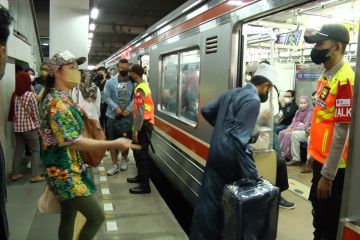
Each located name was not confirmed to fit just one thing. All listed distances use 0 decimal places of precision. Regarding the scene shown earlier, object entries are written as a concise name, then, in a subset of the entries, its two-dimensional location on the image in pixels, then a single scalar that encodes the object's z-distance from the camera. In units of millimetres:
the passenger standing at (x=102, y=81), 7434
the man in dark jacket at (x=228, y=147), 2564
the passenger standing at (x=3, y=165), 1545
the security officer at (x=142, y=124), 4395
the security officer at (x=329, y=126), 2088
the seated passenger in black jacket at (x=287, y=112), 7191
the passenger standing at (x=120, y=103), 5324
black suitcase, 2432
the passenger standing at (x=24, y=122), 4922
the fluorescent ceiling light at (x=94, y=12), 13048
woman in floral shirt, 2225
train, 3078
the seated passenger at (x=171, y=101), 5214
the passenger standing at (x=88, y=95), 5215
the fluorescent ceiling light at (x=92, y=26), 19103
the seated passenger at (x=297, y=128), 6328
